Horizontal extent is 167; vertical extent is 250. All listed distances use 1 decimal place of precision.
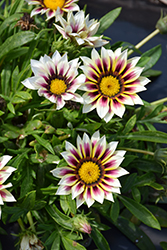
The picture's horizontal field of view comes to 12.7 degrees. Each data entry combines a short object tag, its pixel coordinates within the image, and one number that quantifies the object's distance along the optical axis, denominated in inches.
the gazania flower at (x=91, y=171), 33.6
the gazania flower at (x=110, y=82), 33.9
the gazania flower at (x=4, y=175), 33.2
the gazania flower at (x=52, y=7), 35.8
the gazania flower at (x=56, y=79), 33.2
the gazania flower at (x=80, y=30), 34.5
